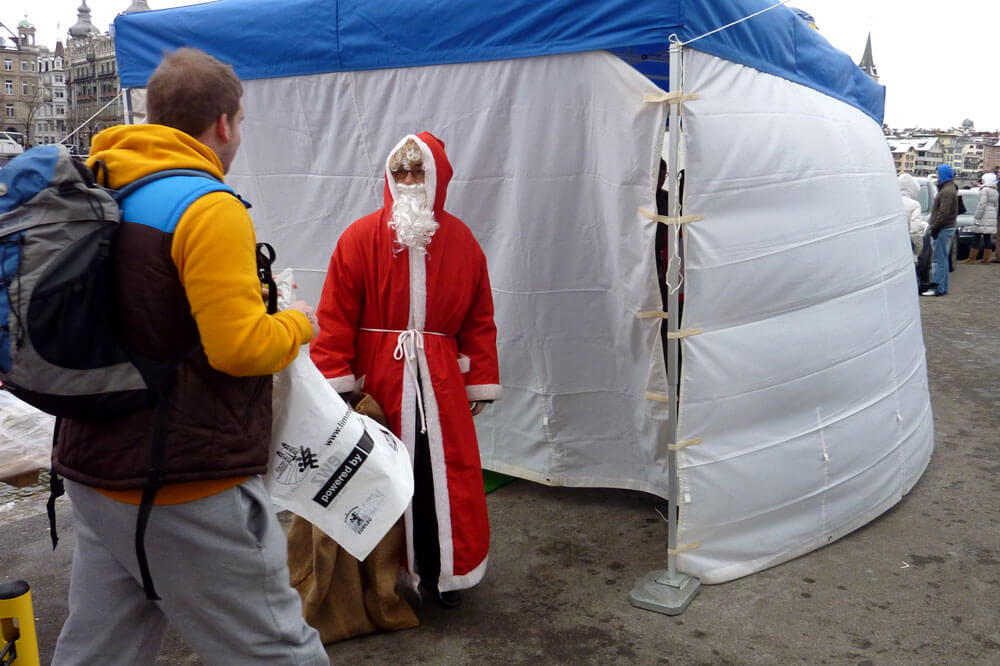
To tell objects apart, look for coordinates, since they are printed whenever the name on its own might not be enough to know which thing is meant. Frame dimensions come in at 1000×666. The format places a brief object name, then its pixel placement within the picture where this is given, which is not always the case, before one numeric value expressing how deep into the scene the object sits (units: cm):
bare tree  10151
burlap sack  328
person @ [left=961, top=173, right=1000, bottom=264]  1612
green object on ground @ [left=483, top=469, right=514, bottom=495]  495
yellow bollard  217
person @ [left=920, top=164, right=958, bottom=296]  1266
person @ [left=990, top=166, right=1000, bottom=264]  1720
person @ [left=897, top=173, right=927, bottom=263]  1096
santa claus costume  338
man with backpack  181
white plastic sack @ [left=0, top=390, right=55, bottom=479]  264
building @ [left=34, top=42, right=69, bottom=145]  11238
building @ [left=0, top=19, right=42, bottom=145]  10444
